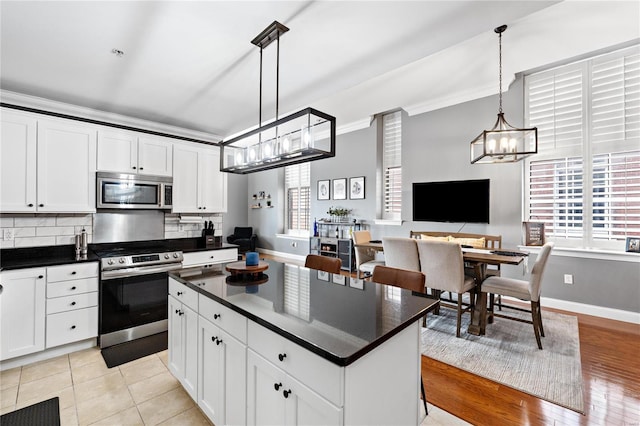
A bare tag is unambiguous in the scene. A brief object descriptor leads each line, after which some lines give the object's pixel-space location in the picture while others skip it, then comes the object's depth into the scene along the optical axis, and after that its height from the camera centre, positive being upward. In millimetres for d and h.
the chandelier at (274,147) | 1897 +493
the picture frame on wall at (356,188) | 6215 +558
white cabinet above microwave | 3145 +683
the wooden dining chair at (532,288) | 2787 -771
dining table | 2990 -615
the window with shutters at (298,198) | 7707 +401
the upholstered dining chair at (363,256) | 4214 -696
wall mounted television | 4555 +214
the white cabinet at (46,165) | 2631 +456
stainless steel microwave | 3129 +236
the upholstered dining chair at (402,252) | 3307 -467
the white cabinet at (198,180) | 3686 +430
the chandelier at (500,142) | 3262 +842
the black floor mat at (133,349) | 2611 -1361
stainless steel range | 2803 -847
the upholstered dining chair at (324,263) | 2581 -478
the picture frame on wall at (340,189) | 6527 +562
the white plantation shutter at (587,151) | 3502 +848
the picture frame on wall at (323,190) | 6906 +564
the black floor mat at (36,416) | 1841 -1374
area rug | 2164 -1316
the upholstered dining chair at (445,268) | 3010 -598
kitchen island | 1020 -599
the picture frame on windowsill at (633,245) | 3395 -359
